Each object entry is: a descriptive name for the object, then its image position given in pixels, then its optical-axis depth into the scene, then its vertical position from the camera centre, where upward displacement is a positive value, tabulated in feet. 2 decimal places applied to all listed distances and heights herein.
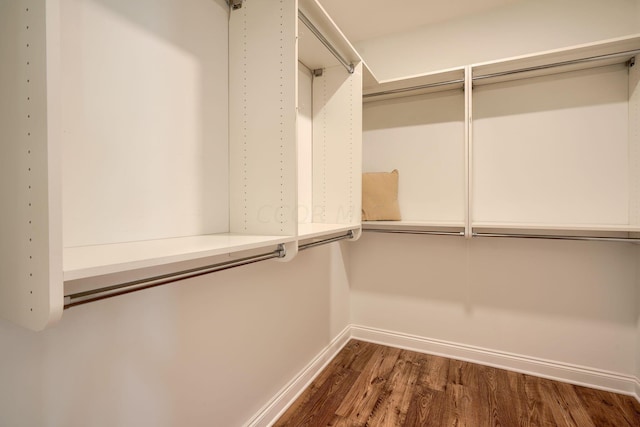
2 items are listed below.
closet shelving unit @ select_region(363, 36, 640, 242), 6.11 +1.53
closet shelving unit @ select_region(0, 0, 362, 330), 1.89 +0.68
